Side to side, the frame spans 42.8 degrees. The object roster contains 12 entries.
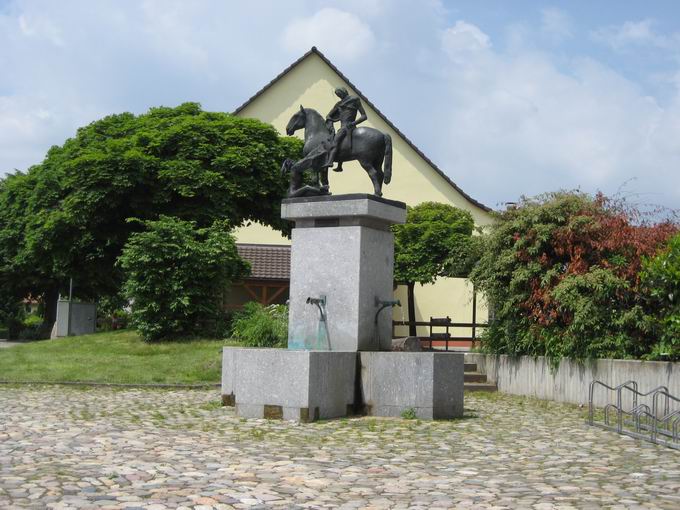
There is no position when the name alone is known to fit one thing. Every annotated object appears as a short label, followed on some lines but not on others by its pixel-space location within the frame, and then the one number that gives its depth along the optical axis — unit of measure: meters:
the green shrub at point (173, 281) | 24.78
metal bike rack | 10.75
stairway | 18.42
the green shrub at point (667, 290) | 14.05
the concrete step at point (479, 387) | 18.38
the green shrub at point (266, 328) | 21.78
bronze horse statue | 13.98
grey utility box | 35.38
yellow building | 42.88
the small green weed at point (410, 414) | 12.41
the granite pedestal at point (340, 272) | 13.19
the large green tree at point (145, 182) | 29.80
